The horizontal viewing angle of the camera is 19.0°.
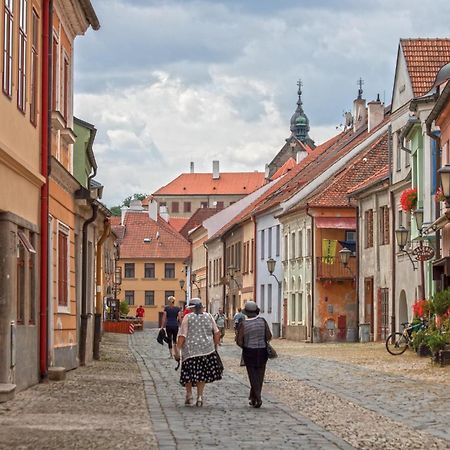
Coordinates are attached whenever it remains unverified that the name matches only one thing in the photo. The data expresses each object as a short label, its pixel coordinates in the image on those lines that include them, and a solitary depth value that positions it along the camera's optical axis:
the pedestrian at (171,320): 34.19
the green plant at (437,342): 29.44
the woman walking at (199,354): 19.00
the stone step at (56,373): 22.81
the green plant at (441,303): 32.03
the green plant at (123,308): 82.00
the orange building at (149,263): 126.73
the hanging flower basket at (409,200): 41.12
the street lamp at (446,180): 25.08
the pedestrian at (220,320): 50.06
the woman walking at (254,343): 18.98
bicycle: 36.03
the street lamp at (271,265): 61.54
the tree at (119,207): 185.25
